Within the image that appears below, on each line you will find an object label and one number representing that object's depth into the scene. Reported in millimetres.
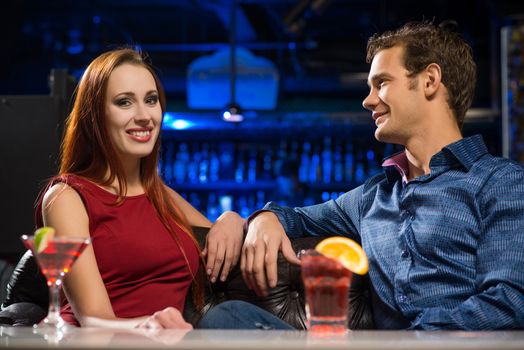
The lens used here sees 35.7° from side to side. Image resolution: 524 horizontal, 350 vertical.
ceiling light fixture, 5789
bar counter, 1225
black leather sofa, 2602
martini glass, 1631
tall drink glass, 1579
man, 2197
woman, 2391
